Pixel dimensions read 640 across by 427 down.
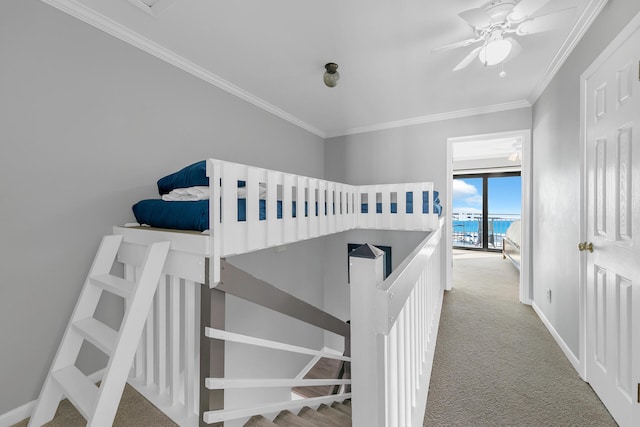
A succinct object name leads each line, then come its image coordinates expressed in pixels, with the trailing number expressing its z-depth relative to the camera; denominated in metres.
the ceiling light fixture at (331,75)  2.07
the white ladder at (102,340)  0.94
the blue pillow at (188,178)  1.32
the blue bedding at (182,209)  1.18
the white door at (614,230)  1.19
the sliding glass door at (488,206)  6.48
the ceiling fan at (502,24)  1.43
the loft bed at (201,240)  1.12
